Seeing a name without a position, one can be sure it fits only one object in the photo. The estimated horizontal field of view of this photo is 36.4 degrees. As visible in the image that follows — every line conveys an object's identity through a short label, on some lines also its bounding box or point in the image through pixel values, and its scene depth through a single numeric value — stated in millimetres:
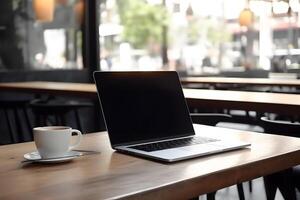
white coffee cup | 1159
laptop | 1309
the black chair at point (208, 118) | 2488
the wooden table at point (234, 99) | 2537
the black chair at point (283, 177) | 1719
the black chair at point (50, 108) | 3729
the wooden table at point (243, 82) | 4902
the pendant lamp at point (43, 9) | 5555
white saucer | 1154
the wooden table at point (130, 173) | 922
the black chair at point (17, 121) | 4438
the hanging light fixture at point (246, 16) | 7059
